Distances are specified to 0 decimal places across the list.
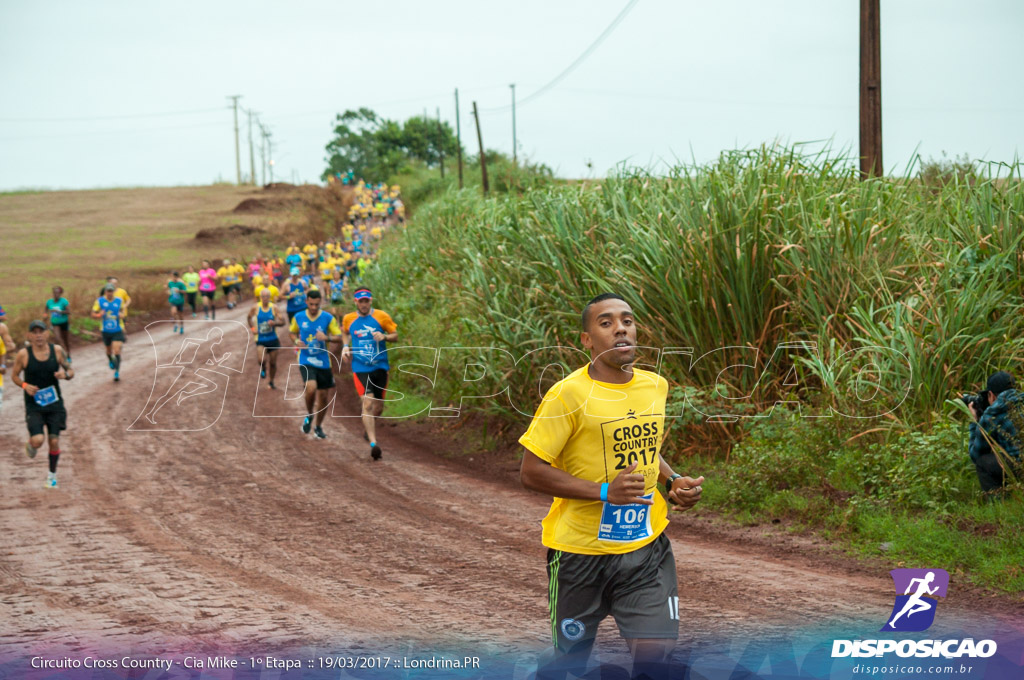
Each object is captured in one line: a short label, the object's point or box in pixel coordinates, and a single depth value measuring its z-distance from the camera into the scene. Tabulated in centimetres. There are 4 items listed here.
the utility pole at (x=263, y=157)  9912
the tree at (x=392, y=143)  8825
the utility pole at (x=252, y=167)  9856
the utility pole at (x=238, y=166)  9644
